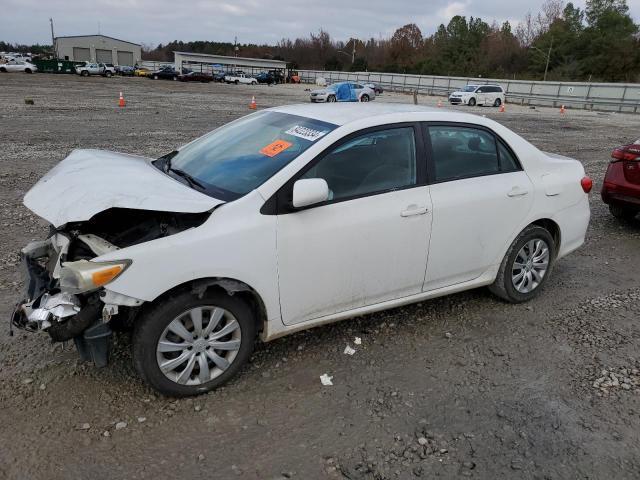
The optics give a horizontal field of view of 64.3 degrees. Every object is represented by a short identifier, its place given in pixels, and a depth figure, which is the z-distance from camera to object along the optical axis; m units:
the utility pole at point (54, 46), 91.38
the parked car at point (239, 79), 61.79
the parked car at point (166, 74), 58.91
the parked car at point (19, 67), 51.59
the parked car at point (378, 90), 47.31
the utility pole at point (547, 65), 70.28
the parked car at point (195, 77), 58.41
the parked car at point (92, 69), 54.28
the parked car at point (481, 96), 37.38
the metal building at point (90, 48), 88.50
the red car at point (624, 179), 6.21
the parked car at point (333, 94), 34.46
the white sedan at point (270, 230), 2.82
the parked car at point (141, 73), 62.65
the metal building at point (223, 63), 79.98
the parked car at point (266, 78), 65.84
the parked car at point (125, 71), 63.22
